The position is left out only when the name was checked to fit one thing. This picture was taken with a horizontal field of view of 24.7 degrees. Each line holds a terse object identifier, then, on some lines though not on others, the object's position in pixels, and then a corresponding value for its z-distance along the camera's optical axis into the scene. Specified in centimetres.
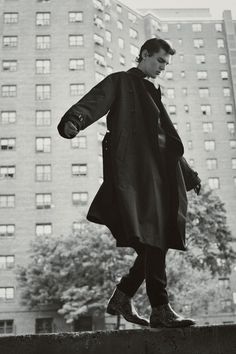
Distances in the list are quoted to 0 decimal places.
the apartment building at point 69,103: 4438
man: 380
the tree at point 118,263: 2883
